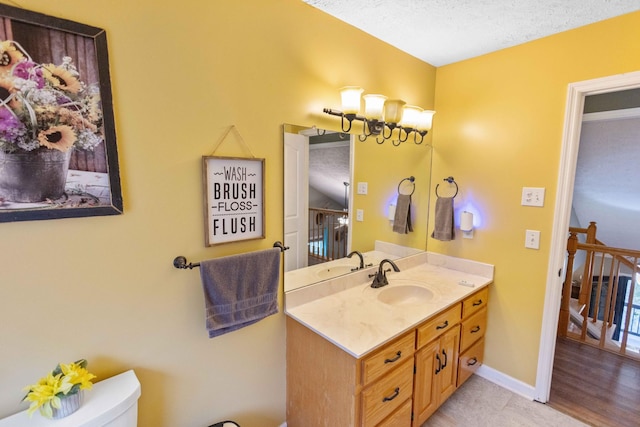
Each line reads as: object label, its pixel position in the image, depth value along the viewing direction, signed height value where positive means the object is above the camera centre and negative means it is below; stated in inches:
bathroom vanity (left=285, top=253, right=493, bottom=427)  52.2 -33.3
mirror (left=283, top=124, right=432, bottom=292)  65.1 -4.9
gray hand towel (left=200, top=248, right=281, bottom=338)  50.6 -19.8
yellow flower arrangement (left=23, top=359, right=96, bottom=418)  35.0 -25.3
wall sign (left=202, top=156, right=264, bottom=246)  51.8 -3.6
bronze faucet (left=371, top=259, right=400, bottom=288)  77.3 -25.7
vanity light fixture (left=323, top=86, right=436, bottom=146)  64.2 +15.6
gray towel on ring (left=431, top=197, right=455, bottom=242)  91.3 -11.9
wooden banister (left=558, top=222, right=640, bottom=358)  101.3 -42.2
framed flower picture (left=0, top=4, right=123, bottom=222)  35.0 +7.2
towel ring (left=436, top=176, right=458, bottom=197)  92.6 +0.1
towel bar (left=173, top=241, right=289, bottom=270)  48.8 -14.0
